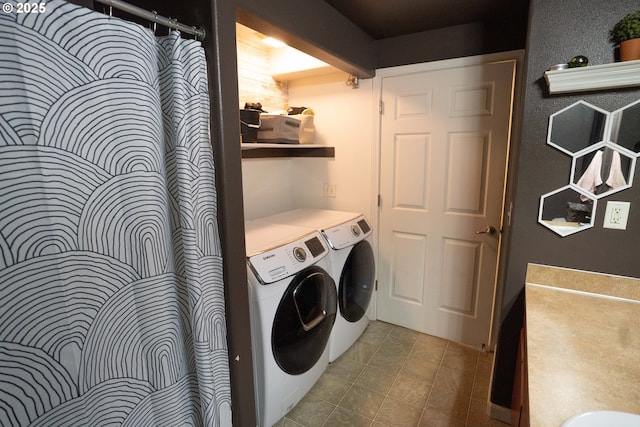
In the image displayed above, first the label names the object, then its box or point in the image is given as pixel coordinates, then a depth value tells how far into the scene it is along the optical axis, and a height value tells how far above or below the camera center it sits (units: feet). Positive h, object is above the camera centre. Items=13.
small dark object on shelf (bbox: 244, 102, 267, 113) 6.18 +1.16
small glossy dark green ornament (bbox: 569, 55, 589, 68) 3.89 +1.26
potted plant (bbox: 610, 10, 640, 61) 3.57 +1.47
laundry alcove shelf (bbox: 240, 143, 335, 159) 7.23 +0.35
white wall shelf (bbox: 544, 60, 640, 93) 3.62 +1.03
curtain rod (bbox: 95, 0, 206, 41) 2.91 +1.52
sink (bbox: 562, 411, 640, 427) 2.37 -1.91
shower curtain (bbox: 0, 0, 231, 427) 2.47 -0.58
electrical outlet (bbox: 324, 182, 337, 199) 8.61 -0.65
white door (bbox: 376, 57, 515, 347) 6.77 -0.65
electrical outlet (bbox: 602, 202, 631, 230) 4.13 -0.67
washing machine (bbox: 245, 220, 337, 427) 4.80 -2.46
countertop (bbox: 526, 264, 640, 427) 2.57 -1.88
